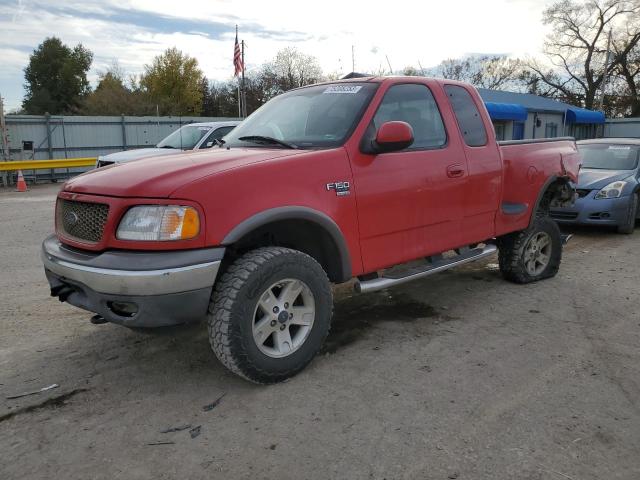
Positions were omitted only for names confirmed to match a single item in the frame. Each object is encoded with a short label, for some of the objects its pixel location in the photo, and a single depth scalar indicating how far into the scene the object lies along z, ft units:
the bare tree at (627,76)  159.02
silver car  34.10
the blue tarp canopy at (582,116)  107.86
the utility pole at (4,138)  59.67
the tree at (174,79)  170.60
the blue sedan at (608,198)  27.76
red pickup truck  9.86
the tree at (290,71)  170.50
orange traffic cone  53.96
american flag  107.24
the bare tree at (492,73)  181.16
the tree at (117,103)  131.44
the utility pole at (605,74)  143.16
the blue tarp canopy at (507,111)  71.41
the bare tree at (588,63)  159.63
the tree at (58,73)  191.93
